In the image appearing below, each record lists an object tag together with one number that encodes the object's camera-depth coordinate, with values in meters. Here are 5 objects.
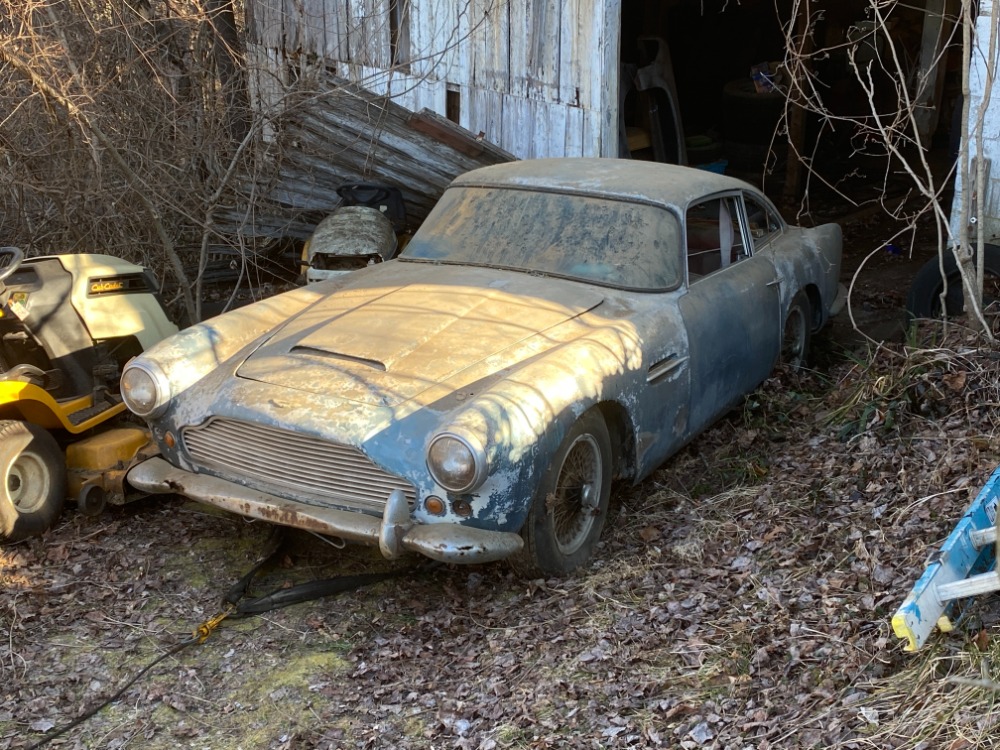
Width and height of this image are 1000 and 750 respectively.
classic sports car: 4.11
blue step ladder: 3.34
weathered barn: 8.64
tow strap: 4.29
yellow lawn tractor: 4.86
